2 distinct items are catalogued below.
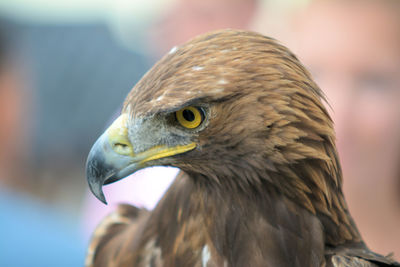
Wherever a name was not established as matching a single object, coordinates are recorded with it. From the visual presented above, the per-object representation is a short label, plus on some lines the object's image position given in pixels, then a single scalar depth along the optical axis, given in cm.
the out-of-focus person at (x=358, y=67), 509
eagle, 251
